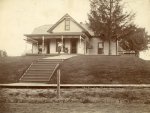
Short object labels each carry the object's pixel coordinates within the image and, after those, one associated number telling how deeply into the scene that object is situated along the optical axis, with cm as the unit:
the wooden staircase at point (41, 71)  1470
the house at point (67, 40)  2415
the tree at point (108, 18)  1878
